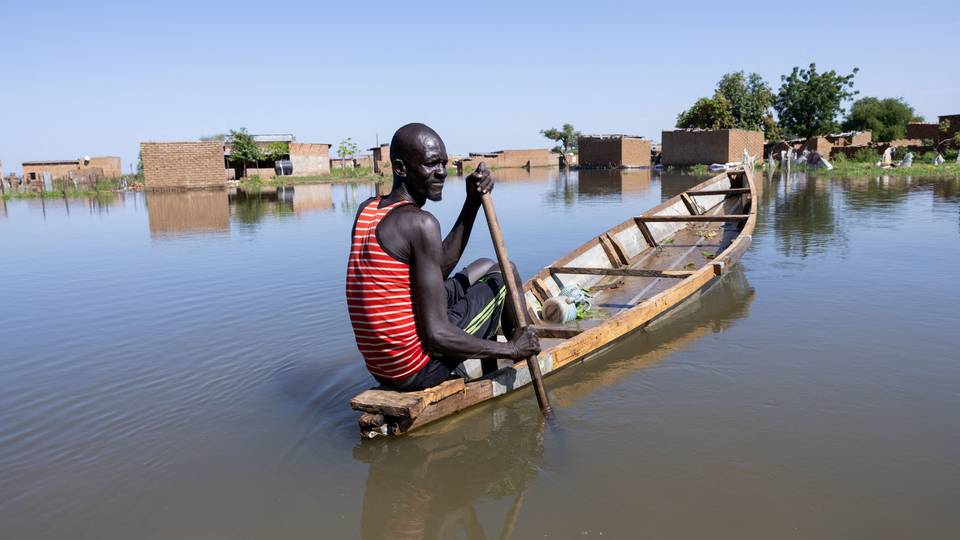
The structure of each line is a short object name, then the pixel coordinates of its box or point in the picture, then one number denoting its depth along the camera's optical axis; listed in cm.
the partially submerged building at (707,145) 3141
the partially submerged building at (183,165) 2695
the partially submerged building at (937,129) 2858
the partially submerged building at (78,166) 3488
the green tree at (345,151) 4528
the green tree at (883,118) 4168
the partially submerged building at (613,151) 3718
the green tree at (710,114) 3625
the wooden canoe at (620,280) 318
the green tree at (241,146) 3259
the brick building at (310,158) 3531
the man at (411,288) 283
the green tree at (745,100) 4003
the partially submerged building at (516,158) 4819
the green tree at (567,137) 6147
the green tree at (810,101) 3803
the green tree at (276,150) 3380
